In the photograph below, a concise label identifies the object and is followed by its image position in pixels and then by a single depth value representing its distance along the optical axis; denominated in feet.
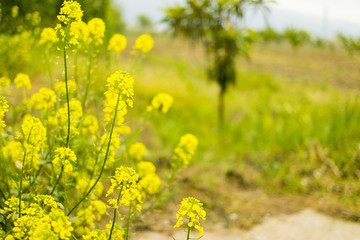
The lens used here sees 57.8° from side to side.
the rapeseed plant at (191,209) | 4.49
